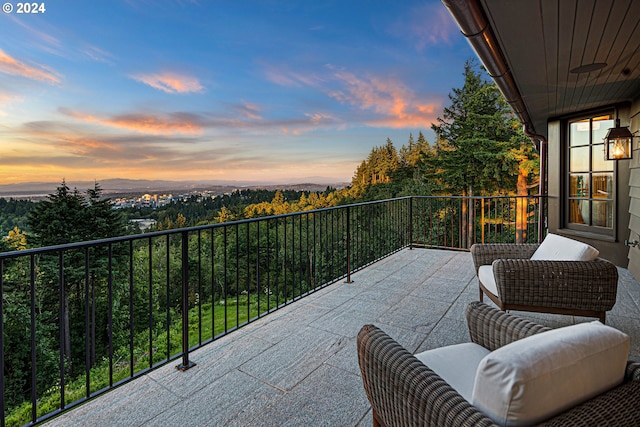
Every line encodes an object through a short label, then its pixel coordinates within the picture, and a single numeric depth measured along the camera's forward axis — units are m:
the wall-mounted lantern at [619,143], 3.61
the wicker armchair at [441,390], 0.82
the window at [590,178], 4.59
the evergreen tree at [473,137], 15.27
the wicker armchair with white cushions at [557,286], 2.34
